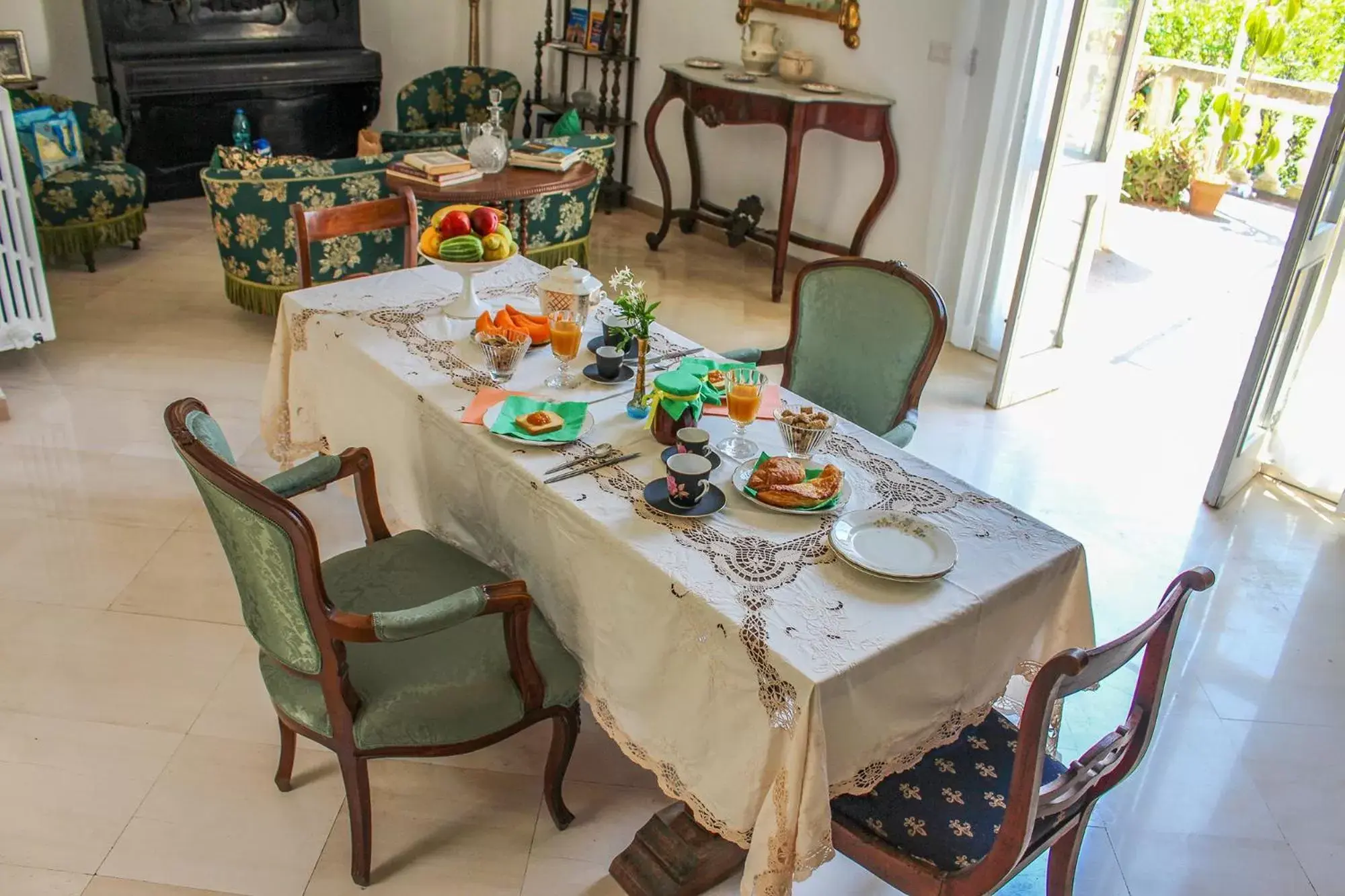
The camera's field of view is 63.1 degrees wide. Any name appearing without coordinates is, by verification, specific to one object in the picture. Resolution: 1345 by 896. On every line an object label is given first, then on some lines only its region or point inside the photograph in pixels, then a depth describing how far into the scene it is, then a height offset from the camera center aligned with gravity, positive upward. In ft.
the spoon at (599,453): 7.00 -2.99
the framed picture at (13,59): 16.89 -2.16
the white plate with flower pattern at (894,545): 6.01 -2.98
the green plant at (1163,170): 23.77 -3.64
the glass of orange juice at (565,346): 7.83 -2.64
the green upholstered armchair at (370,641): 5.67 -3.90
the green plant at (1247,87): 22.41 -1.86
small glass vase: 7.64 -2.89
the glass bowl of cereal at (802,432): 7.00 -2.75
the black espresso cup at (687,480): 6.40 -2.81
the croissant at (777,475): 6.68 -2.87
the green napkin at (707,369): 7.82 -2.84
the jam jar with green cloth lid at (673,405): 7.14 -2.71
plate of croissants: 6.56 -2.91
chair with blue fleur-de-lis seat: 5.08 -4.01
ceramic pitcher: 17.06 -1.26
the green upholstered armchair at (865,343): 8.71 -2.82
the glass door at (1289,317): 10.58 -3.07
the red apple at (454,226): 8.85 -2.13
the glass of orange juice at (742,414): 7.20 -2.75
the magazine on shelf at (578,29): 20.52 -1.42
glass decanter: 14.42 -2.53
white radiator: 12.42 -3.82
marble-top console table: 15.93 -2.07
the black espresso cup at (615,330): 8.24 -2.64
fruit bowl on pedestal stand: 9.10 -2.81
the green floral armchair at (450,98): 20.04 -2.71
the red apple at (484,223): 8.95 -2.11
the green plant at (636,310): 7.36 -2.23
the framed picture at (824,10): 16.22 -0.68
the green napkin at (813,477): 6.61 -2.91
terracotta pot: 23.47 -4.05
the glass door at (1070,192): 12.44 -2.34
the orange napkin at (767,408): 7.77 -2.95
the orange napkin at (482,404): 7.42 -2.95
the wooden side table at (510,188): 13.69 -2.90
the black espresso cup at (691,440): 6.86 -2.77
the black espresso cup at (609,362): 8.13 -2.80
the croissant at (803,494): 6.56 -2.92
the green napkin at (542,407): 7.19 -2.92
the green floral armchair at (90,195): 15.47 -3.70
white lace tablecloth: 5.43 -3.25
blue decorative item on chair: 15.46 -3.02
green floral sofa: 13.23 -3.40
